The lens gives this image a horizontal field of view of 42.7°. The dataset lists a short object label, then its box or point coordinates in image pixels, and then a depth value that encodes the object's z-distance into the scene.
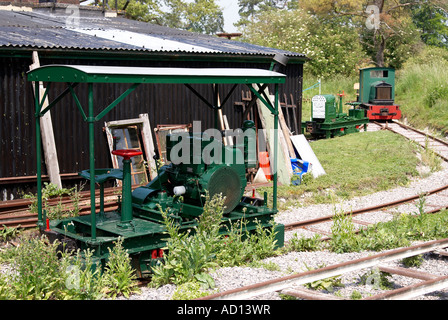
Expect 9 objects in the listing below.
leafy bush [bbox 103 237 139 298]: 7.23
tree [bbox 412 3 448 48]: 50.69
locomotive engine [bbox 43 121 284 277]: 8.42
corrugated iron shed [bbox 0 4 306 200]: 12.27
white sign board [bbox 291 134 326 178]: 15.83
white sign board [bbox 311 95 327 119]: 22.73
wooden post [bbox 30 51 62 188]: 12.42
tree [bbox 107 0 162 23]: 40.00
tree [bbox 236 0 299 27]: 70.31
